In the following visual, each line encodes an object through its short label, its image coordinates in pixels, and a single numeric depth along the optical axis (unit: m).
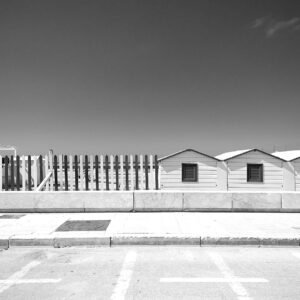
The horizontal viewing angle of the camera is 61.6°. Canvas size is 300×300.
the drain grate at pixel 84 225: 6.00
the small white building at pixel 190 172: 13.33
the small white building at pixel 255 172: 13.62
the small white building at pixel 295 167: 13.79
